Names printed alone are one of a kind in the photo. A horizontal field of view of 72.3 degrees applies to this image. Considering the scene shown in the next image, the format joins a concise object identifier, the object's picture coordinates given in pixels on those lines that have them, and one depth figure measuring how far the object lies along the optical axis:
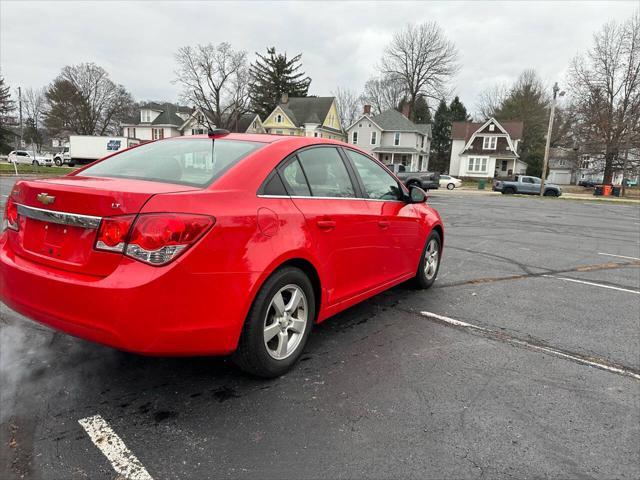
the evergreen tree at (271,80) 66.31
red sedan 2.23
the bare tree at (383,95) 70.31
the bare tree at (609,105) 40.09
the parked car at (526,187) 35.19
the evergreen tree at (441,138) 68.44
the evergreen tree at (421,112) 65.75
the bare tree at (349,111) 79.75
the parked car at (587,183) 56.57
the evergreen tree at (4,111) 55.62
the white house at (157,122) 66.62
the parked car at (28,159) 49.37
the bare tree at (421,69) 60.34
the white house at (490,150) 54.69
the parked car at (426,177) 29.94
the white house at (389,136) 55.62
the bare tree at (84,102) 63.74
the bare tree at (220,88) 53.56
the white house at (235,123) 58.62
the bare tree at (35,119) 74.94
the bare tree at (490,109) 74.50
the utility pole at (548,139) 29.38
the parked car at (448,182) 42.88
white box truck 43.72
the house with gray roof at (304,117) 57.72
